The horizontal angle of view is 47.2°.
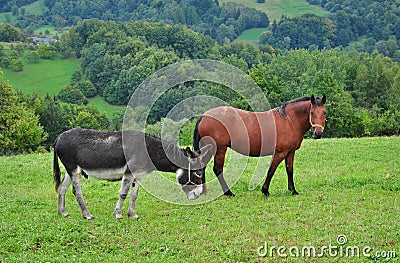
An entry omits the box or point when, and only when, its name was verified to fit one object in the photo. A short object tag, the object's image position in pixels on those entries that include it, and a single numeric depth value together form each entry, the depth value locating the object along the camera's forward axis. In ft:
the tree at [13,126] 136.36
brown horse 41.88
